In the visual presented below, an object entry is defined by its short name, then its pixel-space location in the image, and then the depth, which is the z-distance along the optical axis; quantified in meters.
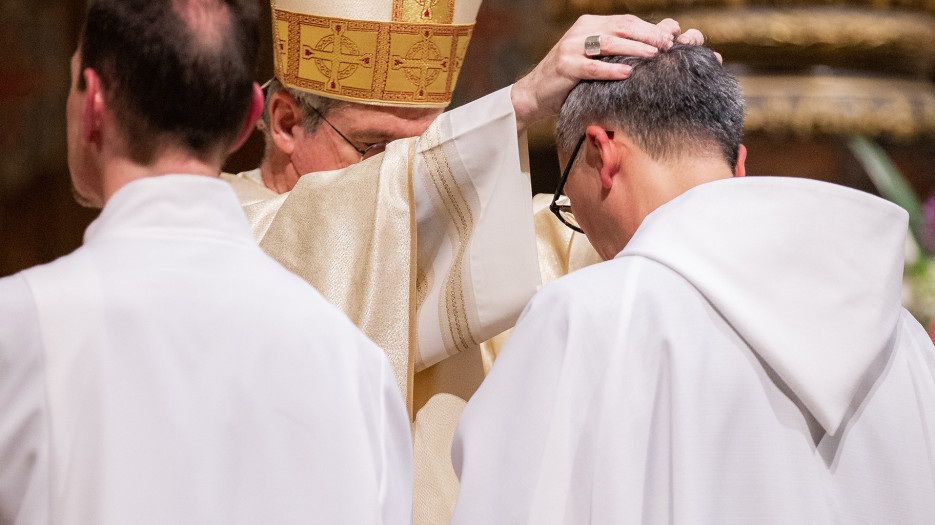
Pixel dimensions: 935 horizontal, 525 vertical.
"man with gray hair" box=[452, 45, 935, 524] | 4.93
